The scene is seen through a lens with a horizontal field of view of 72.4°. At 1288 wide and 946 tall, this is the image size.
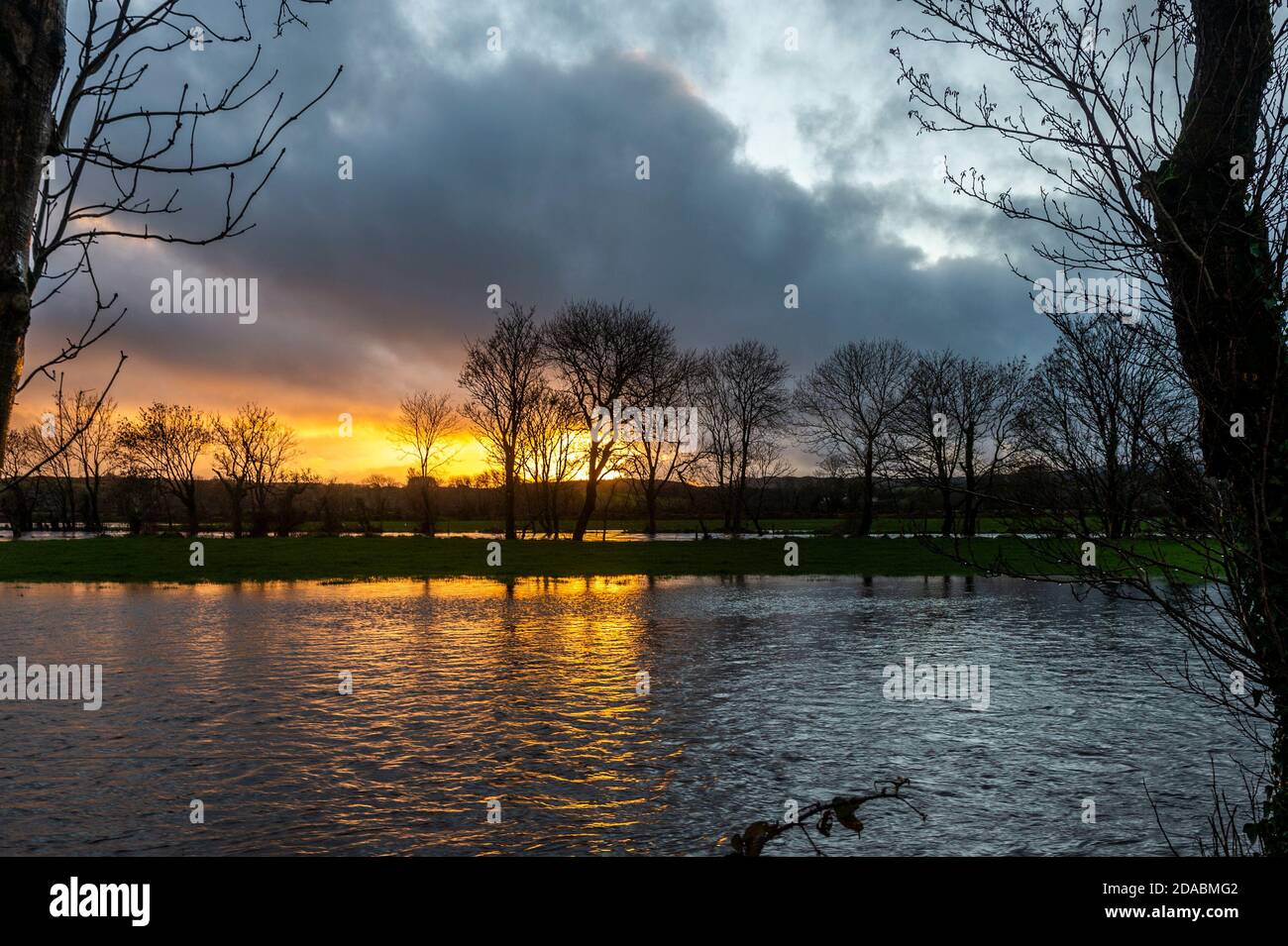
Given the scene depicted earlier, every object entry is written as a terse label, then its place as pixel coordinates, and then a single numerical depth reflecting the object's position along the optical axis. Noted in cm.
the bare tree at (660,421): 5081
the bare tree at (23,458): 6156
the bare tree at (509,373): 5300
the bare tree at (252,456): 6744
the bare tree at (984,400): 5519
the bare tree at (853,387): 6134
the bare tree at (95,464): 7206
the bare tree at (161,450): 6962
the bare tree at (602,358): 5003
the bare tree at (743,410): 6366
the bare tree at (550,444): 5328
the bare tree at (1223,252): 434
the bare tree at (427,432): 6981
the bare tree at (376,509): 5706
